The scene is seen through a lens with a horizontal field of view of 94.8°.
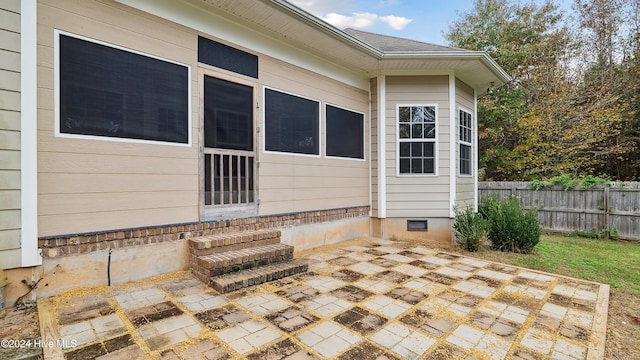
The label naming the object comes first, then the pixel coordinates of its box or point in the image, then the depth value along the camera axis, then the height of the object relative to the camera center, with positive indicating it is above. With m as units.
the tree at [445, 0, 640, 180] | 9.52 +3.00
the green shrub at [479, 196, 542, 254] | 5.13 -0.86
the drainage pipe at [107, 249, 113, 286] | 3.00 -0.93
